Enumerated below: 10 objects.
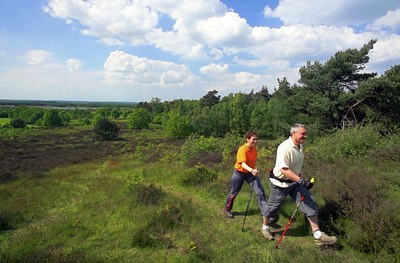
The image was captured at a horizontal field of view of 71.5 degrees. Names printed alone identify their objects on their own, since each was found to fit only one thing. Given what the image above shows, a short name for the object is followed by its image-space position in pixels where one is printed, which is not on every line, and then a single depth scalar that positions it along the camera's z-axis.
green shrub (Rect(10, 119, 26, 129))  76.12
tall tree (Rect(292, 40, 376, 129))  17.12
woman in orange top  5.60
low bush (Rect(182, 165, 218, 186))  9.16
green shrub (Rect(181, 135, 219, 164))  14.46
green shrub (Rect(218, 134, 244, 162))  13.94
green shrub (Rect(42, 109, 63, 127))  86.56
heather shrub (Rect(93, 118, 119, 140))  54.45
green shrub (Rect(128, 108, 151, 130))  78.75
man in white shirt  4.50
